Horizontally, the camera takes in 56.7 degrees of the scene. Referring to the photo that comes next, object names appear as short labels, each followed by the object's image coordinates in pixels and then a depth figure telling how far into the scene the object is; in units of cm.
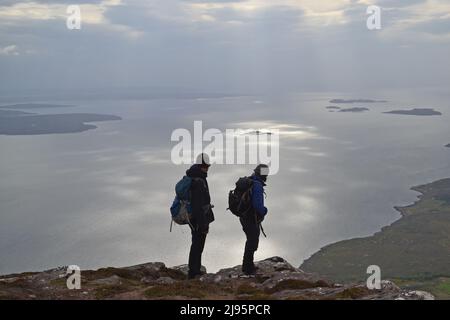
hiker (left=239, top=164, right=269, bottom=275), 1180
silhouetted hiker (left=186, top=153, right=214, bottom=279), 1155
